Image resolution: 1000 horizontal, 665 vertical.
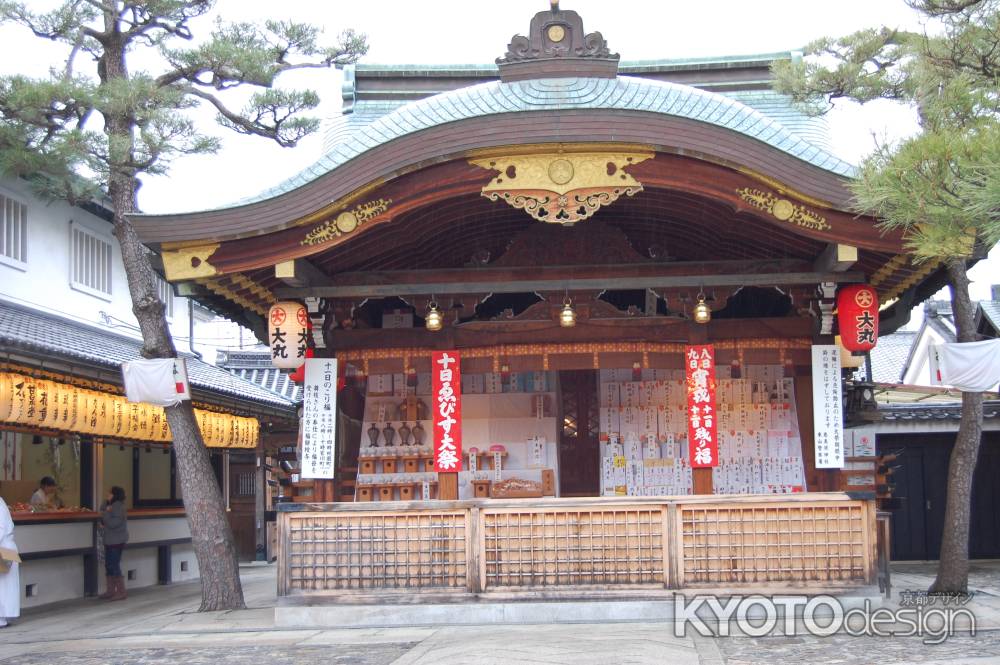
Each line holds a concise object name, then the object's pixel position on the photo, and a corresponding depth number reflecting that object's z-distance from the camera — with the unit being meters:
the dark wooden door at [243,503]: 25.98
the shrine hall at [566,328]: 10.91
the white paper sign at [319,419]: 12.80
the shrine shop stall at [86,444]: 13.68
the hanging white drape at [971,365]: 11.51
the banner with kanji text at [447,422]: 12.84
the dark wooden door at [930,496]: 20.14
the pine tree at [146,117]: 12.39
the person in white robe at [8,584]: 12.80
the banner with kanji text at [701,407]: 12.54
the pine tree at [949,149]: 6.86
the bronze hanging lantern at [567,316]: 12.57
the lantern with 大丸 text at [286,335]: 12.41
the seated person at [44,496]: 15.58
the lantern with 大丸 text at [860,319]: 12.05
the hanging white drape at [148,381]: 12.41
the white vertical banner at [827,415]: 12.41
